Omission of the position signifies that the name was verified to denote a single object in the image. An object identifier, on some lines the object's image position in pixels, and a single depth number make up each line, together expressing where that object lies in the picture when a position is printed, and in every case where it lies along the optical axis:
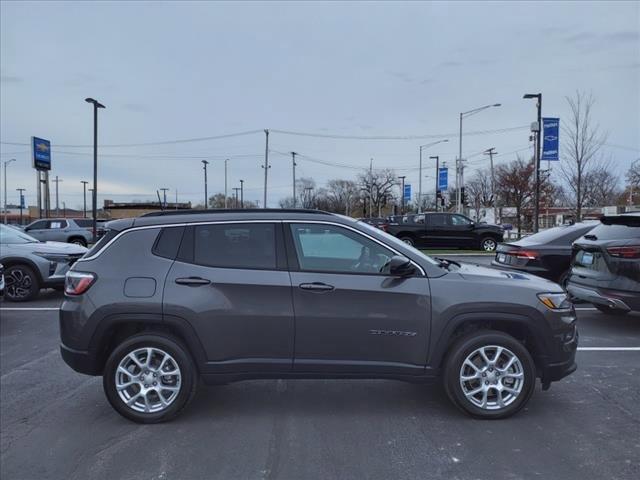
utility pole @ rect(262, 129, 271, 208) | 53.72
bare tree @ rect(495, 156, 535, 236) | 45.88
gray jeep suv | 4.20
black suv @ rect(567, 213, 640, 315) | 6.81
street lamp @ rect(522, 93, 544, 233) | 21.62
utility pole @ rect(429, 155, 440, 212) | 47.00
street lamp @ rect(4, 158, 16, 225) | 76.99
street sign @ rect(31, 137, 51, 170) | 35.62
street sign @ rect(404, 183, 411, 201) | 64.81
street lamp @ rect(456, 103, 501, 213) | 41.75
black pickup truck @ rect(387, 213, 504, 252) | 22.69
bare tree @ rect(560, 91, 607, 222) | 19.79
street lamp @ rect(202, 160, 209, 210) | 63.13
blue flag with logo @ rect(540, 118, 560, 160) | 19.91
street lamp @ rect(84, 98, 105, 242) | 25.53
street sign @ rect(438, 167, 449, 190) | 46.44
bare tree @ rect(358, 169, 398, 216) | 93.69
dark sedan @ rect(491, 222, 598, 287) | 9.23
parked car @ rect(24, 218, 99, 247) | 22.06
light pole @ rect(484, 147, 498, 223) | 55.04
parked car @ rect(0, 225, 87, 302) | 10.02
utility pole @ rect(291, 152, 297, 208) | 65.97
